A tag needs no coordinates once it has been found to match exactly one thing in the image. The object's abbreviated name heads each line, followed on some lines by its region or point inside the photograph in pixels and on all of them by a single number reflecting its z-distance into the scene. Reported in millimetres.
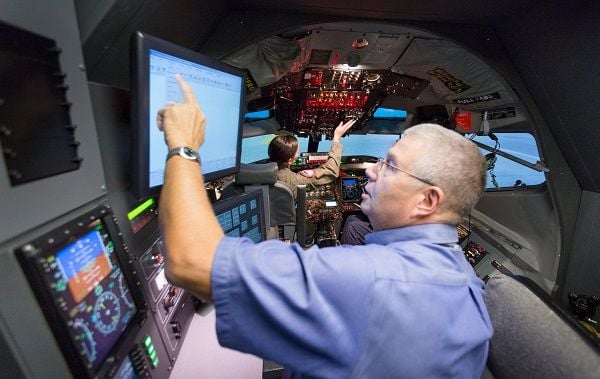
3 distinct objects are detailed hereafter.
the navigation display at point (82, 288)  568
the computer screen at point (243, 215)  1314
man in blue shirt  630
